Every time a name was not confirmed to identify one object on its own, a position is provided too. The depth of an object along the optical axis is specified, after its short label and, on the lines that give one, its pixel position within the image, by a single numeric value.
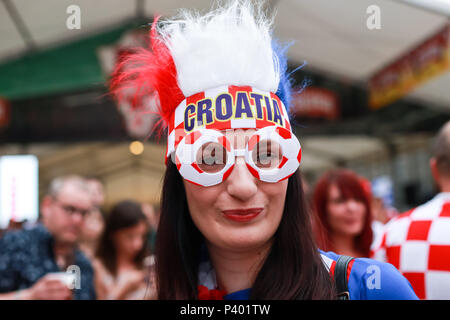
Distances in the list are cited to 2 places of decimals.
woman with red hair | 2.60
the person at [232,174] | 1.07
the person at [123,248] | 2.82
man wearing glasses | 2.21
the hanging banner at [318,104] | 7.21
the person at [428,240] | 1.67
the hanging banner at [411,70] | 4.36
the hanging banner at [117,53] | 5.78
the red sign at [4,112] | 6.09
